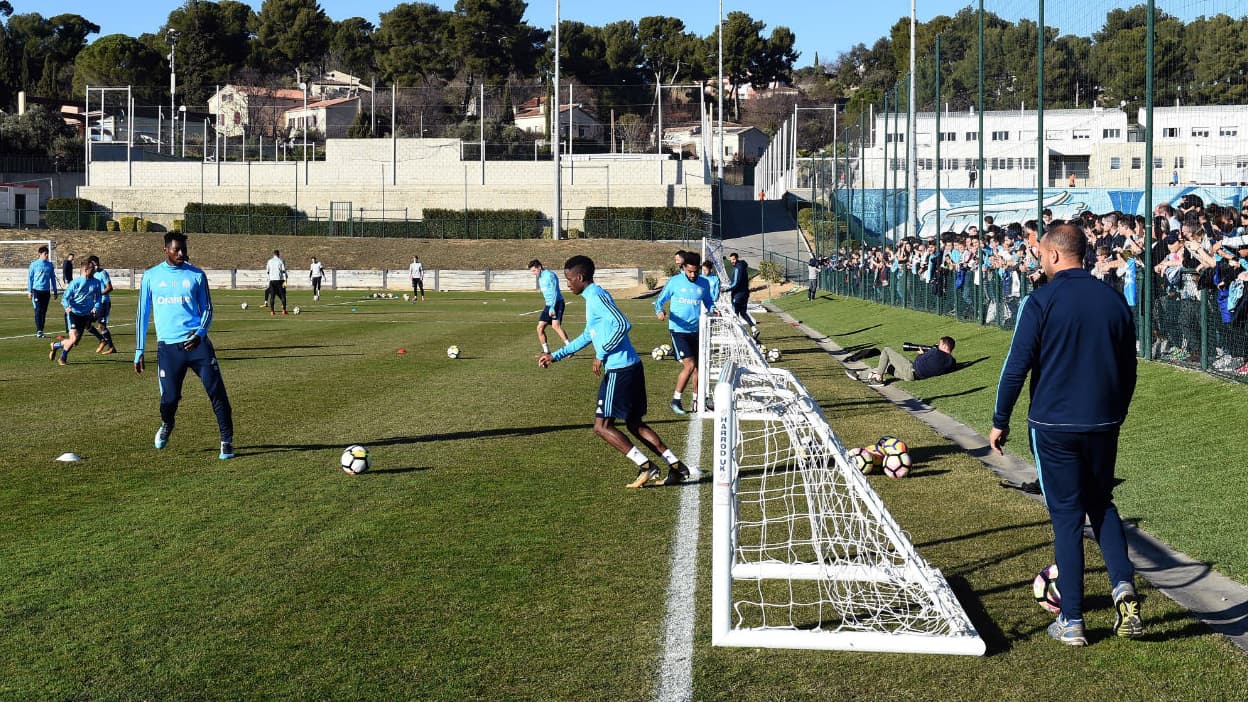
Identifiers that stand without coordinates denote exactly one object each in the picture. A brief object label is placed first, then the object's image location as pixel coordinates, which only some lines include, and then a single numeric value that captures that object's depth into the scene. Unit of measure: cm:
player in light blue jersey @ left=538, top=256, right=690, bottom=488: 1046
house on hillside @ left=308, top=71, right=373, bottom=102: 11646
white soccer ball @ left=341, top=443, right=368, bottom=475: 1078
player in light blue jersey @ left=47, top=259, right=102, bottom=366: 2144
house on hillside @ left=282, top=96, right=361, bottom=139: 11000
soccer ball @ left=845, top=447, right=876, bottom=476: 1101
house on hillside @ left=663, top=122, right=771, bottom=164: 11969
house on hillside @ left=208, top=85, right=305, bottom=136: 10681
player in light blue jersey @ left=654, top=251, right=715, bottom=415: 1520
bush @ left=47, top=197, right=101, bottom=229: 7862
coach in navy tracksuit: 614
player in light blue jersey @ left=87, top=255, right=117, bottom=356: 2345
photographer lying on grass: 1886
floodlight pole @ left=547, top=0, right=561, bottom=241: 6444
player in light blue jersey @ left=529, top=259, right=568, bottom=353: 1680
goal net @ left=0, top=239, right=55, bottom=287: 6038
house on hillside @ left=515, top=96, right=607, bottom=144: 10631
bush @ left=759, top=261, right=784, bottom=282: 5928
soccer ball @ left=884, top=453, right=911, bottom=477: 1097
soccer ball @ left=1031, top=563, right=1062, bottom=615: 654
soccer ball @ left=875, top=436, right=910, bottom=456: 1109
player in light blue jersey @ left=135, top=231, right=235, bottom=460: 1164
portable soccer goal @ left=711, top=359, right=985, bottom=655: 613
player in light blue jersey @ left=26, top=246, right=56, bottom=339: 2602
